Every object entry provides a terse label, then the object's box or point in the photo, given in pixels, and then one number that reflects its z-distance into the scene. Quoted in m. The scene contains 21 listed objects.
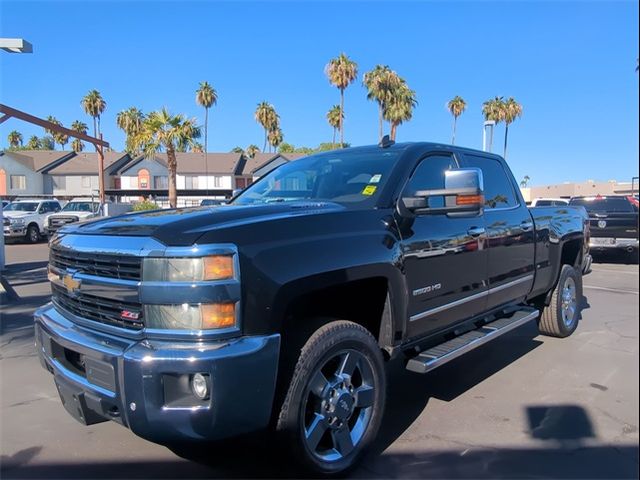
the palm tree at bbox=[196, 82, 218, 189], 57.47
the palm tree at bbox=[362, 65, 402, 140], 38.66
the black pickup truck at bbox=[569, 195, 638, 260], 12.91
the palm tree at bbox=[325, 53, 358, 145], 40.47
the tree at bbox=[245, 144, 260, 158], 63.67
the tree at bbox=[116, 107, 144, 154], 49.15
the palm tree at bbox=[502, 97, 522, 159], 51.50
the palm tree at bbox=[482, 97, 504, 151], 51.28
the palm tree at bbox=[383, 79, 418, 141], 38.75
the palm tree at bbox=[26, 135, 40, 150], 84.12
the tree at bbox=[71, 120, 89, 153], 67.75
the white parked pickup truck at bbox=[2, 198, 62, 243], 20.56
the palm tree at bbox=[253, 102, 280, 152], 66.94
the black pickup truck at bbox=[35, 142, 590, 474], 2.41
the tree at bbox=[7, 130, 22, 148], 79.94
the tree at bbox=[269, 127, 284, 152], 69.56
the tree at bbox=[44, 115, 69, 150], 74.63
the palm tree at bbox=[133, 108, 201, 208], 27.89
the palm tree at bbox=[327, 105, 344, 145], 60.53
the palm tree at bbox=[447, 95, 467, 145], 53.00
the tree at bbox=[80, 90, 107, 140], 57.22
